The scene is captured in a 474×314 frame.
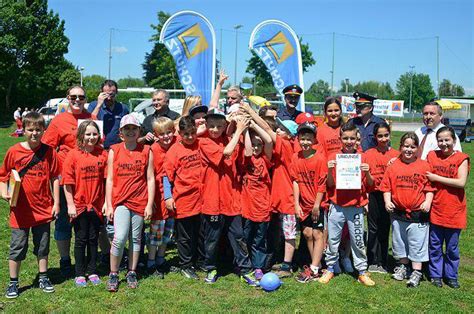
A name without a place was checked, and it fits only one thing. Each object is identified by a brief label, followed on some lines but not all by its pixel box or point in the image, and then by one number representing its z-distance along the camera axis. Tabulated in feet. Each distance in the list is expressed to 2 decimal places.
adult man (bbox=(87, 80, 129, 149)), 20.21
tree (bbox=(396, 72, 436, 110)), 322.75
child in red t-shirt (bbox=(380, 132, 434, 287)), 17.75
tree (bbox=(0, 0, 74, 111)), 131.44
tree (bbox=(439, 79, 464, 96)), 361.30
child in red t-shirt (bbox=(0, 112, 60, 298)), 15.96
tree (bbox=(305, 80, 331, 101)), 302.45
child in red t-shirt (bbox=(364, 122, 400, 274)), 18.84
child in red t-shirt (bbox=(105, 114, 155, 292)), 16.74
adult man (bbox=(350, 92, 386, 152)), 20.11
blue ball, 16.96
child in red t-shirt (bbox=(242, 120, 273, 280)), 17.69
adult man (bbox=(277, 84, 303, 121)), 21.79
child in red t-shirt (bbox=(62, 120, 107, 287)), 16.71
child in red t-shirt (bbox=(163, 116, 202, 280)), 17.66
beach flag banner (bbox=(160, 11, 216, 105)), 38.06
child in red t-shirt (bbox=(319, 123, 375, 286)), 17.63
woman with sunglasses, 17.98
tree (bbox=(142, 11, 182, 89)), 172.06
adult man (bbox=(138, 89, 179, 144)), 19.94
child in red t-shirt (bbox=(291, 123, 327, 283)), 17.75
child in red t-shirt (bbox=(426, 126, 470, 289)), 17.54
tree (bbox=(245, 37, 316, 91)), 188.24
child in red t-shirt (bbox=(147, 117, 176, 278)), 18.10
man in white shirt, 19.11
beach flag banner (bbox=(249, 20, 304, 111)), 43.86
